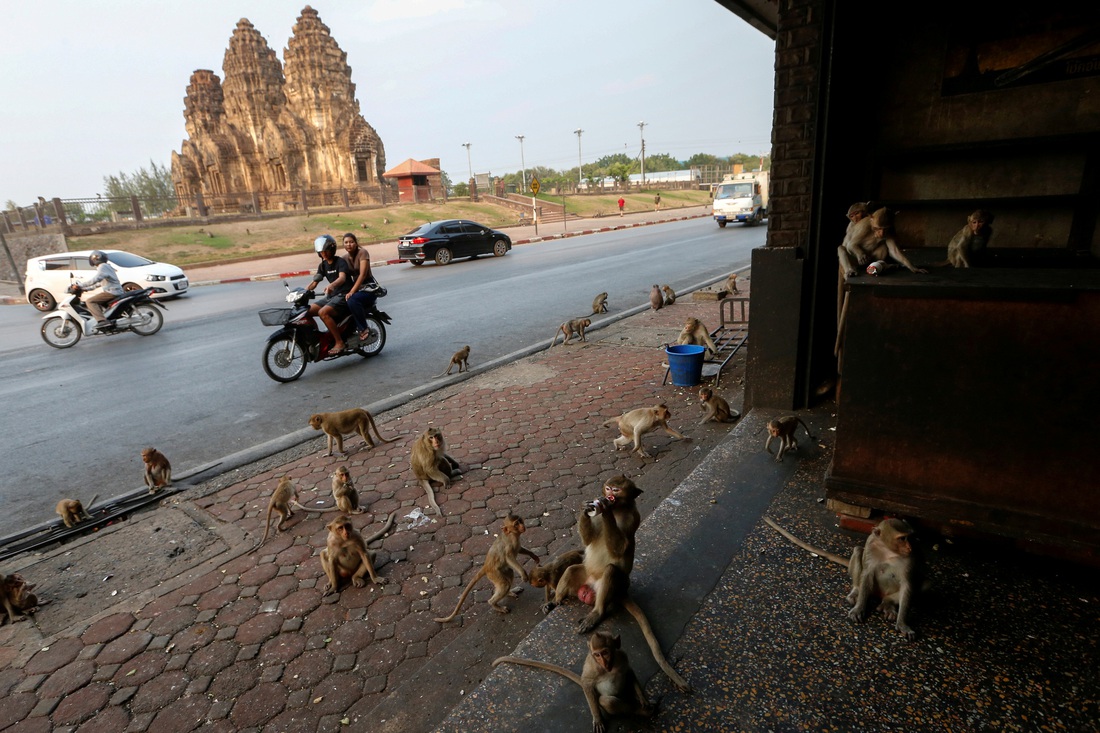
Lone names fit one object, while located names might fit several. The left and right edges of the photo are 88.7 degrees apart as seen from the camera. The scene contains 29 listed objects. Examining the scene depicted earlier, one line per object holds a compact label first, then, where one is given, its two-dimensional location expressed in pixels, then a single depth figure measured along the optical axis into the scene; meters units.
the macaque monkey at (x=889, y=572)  2.35
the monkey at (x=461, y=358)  7.67
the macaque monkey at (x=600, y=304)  10.68
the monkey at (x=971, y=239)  3.32
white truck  27.95
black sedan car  20.84
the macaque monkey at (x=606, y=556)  2.60
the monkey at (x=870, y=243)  3.42
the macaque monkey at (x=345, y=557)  3.35
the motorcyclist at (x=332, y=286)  8.02
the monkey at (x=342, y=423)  5.17
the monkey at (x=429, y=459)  4.41
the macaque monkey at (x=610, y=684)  2.02
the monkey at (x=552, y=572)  2.98
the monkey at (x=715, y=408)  5.35
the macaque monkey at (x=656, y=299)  10.66
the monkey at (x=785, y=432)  4.04
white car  16.50
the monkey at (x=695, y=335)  7.12
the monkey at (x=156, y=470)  4.73
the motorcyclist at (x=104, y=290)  11.19
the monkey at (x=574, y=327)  8.80
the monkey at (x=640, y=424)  4.91
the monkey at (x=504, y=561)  3.01
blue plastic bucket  6.48
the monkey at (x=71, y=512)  4.21
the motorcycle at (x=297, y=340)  7.76
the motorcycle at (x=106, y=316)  10.98
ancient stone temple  43.44
